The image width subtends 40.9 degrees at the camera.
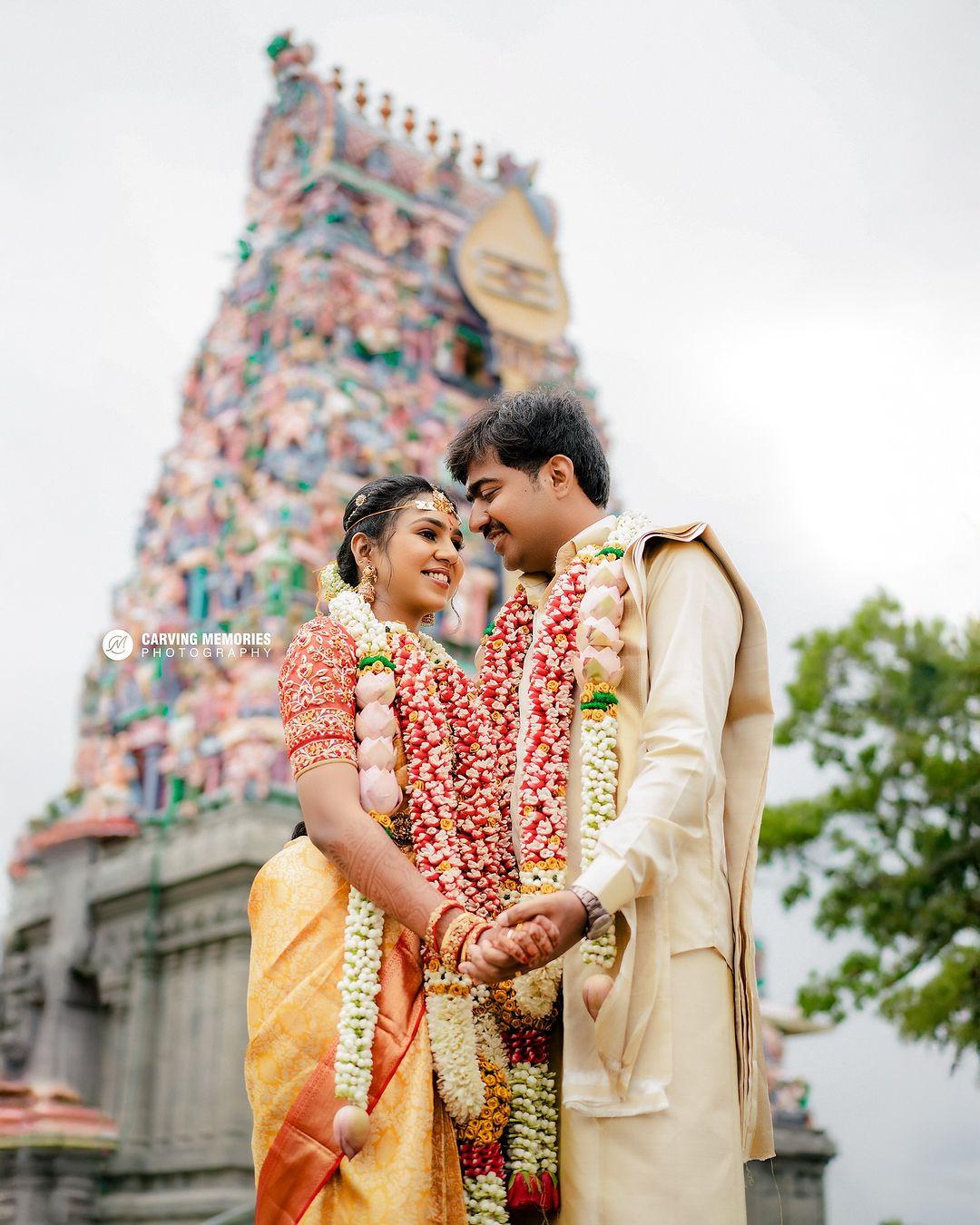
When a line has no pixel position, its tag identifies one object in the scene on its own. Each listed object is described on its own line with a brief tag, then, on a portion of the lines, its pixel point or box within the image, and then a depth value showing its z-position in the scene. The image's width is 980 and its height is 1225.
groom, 1.96
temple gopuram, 8.30
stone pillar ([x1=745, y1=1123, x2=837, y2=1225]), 10.45
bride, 2.00
